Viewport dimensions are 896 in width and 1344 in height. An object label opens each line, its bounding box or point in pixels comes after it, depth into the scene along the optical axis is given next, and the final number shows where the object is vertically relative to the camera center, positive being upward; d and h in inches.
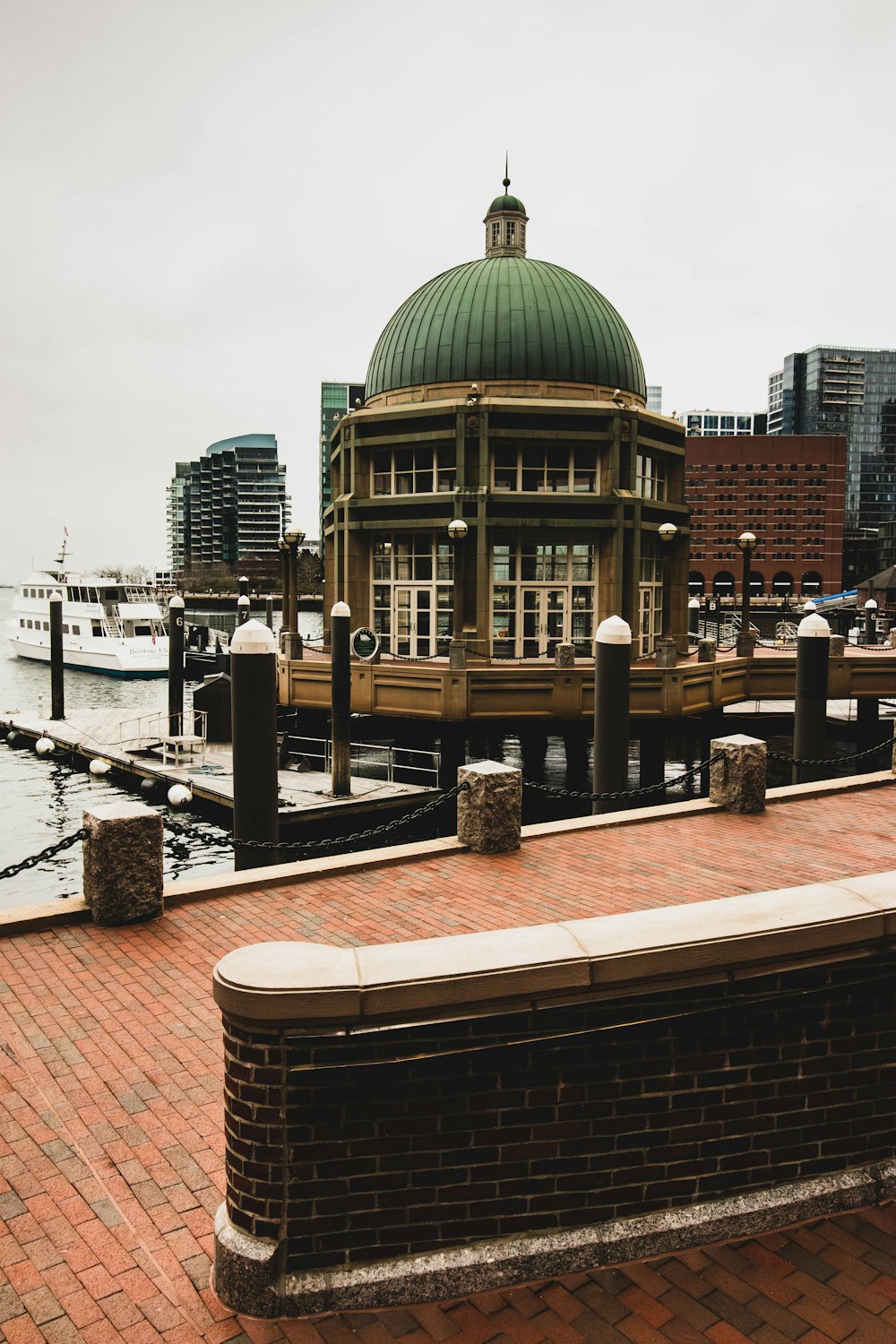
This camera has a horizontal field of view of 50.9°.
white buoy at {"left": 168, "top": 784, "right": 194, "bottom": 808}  872.9 -172.5
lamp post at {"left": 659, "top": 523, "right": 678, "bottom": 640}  1249.4 +18.9
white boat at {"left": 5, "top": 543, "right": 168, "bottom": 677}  2455.7 -48.2
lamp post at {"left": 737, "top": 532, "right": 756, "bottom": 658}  1030.4 -3.9
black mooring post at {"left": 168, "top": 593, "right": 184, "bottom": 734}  1168.2 -72.5
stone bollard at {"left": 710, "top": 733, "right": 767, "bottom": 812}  483.2 -84.8
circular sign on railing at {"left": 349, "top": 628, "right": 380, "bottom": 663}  989.2 -37.5
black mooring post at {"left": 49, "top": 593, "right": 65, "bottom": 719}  1443.2 -104.7
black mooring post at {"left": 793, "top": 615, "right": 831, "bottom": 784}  643.5 -53.4
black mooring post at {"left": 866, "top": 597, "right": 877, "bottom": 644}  1398.9 -18.5
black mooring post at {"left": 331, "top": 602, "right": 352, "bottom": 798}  807.1 -77.6
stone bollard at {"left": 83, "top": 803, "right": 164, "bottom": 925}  325.1 -88.8
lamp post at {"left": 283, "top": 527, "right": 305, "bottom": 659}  1028.7 +38.1
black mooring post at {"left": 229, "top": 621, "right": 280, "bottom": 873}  453.1 -62.5
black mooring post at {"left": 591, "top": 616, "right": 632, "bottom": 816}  547.5 -54.1
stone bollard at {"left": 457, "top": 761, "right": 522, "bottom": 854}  413.4 -87.5
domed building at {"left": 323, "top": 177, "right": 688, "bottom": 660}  1075.3 +154.6
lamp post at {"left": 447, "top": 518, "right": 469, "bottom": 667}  865.5 +21.9
